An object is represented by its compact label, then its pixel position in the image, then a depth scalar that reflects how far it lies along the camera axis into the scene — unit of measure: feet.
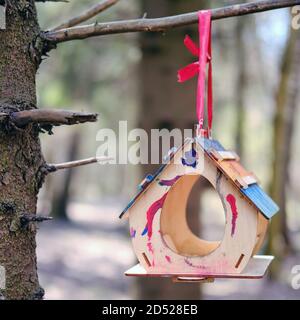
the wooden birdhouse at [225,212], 6.22
